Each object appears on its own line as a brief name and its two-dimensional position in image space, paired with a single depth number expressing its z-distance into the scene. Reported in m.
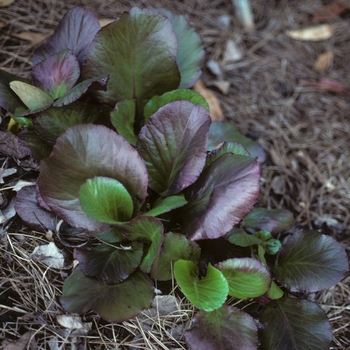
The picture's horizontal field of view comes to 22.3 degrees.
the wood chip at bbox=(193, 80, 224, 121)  1.20
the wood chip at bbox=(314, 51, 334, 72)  1.34
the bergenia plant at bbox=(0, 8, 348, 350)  0.92
